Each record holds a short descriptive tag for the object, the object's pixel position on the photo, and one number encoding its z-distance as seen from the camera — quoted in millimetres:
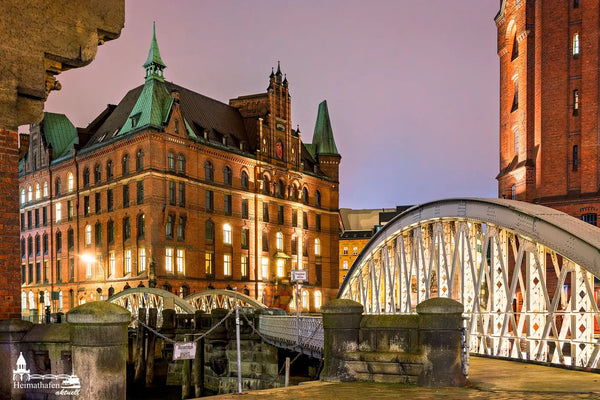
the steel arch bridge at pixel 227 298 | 42594
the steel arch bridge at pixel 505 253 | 14797
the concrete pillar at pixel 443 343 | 10266
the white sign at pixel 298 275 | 20506
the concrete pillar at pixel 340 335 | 11195
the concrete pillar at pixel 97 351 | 7453
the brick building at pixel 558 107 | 36938
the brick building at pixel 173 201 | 55188
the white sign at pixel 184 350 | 11625
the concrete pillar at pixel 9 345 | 8250
